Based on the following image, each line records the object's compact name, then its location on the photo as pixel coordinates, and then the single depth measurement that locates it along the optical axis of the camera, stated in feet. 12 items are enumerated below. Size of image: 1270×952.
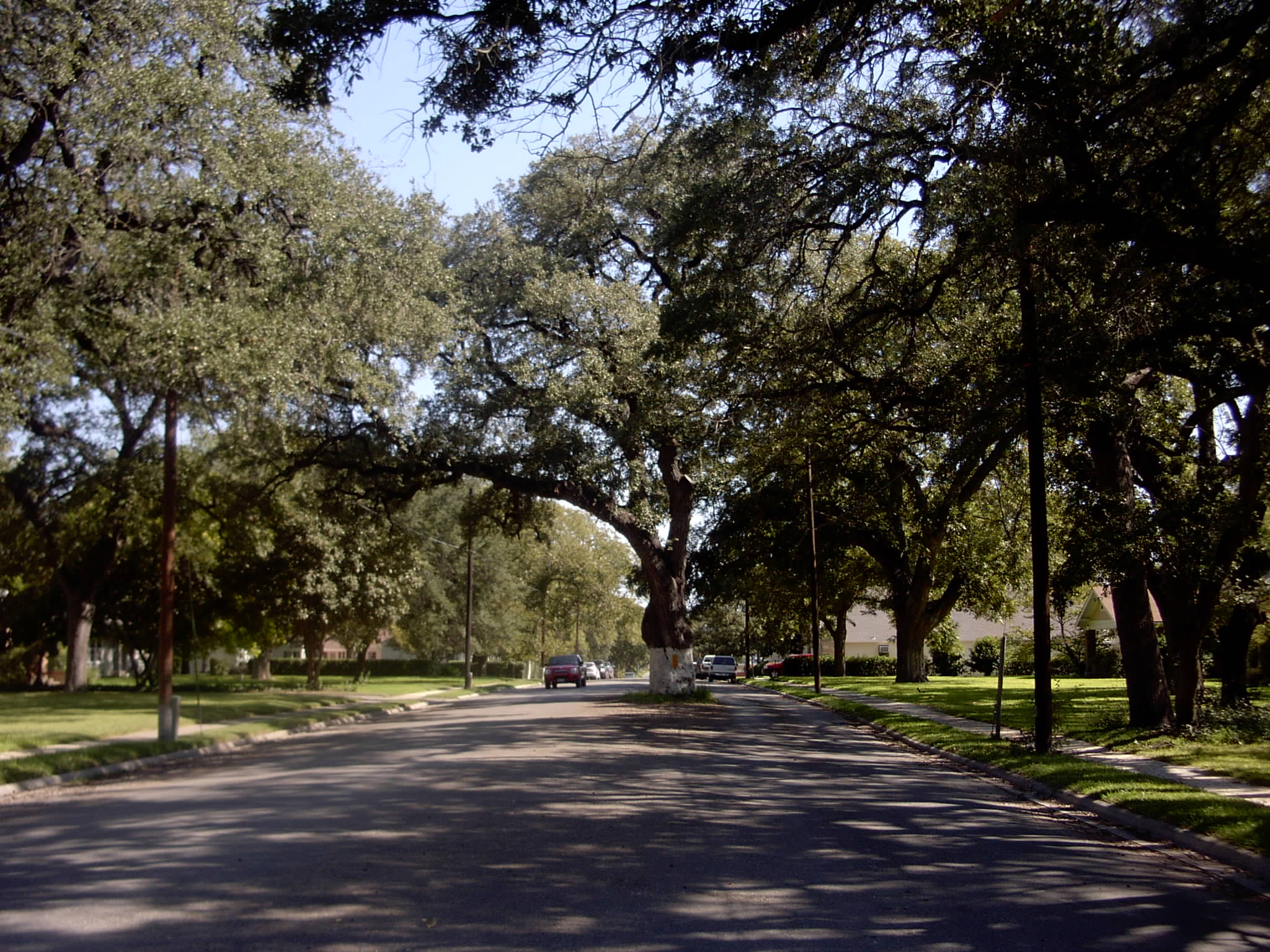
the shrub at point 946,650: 189.88
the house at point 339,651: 274.36
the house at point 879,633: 244.01
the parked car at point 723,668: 215.31
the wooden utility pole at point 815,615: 122.93
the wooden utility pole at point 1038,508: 52.42
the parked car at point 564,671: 175.83
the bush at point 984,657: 206.28
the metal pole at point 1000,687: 56.19
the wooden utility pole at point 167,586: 64.39
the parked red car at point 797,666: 219.82
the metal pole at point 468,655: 158.10
